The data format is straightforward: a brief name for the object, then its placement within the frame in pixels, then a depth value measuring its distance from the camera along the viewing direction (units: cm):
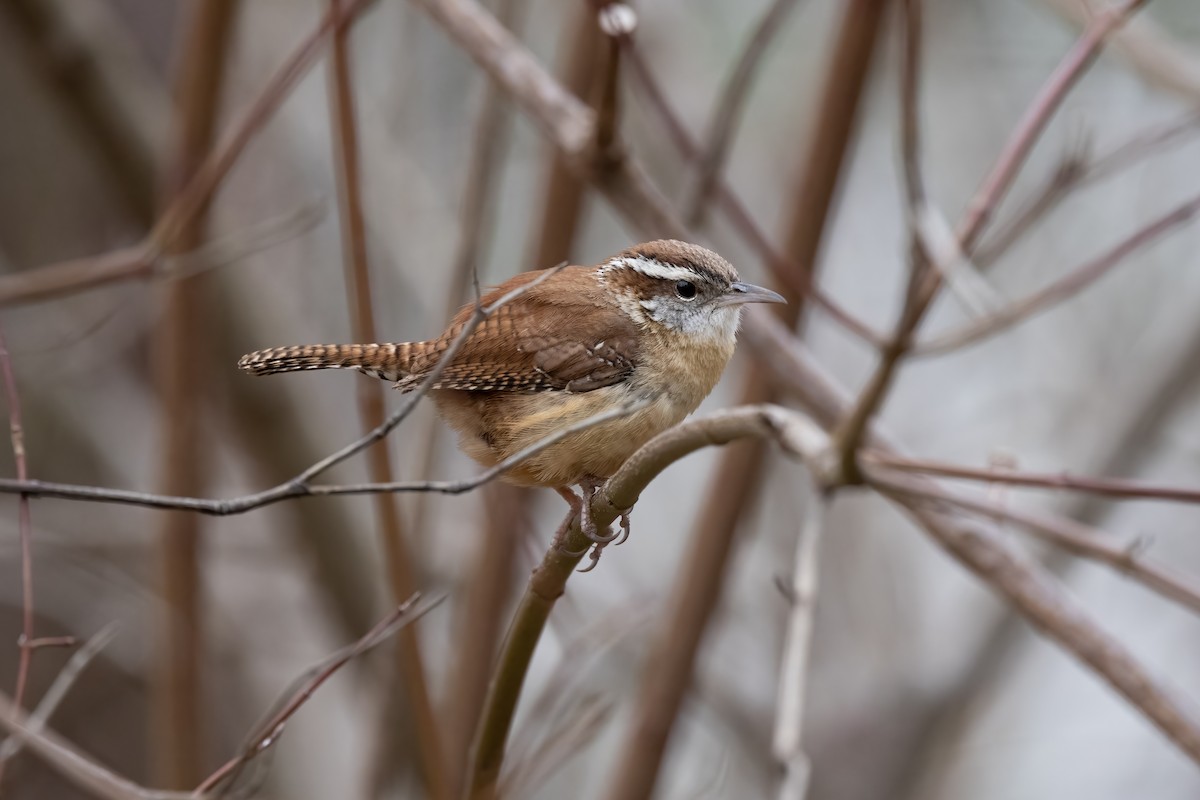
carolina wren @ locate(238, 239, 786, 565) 471
